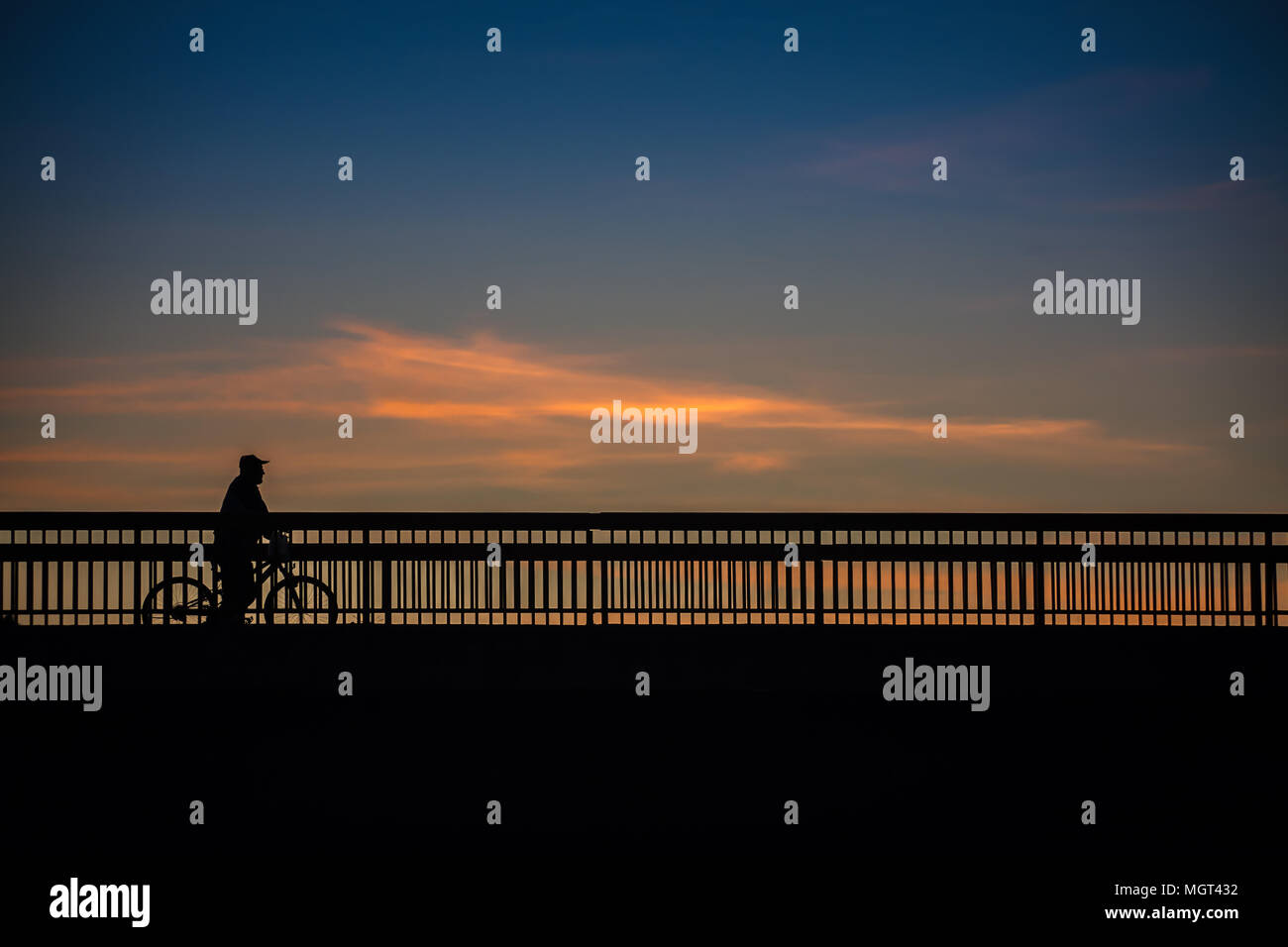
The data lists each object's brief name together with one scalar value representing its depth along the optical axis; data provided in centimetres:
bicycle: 2022
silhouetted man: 2088
